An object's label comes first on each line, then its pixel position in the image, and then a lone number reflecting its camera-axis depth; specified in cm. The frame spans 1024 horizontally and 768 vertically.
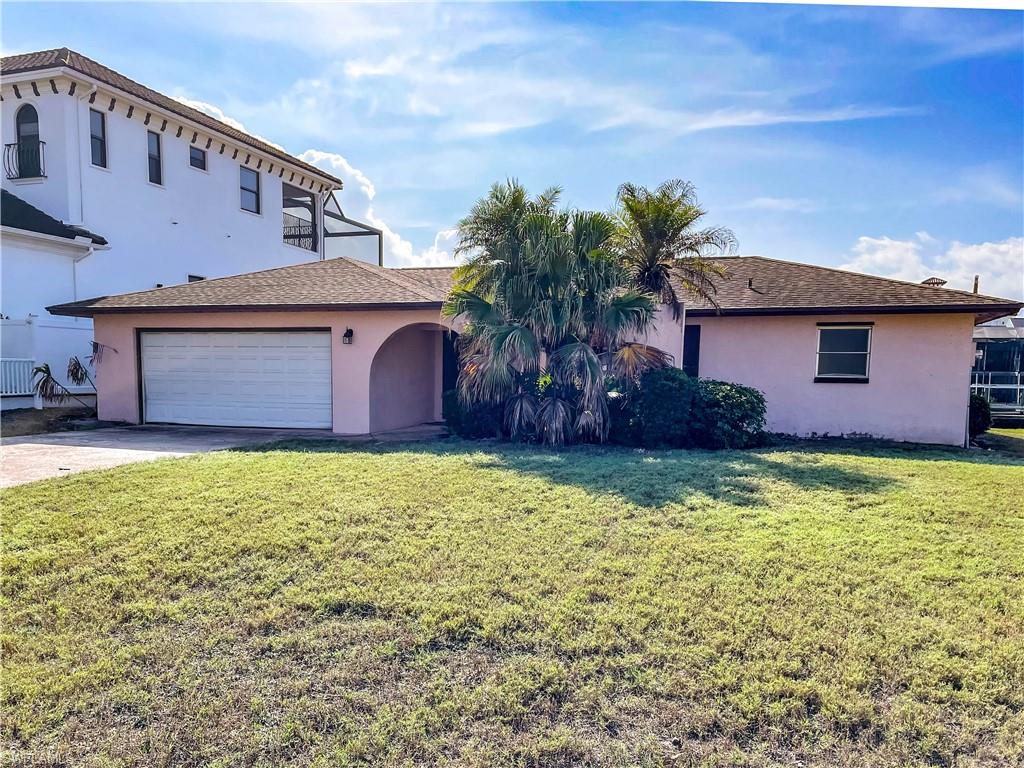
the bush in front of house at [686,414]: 1080
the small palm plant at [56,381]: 1488
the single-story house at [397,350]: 1291
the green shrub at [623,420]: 1121
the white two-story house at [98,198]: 1559
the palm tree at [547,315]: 1066
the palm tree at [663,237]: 1173
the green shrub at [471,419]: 1188
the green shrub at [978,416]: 1402
